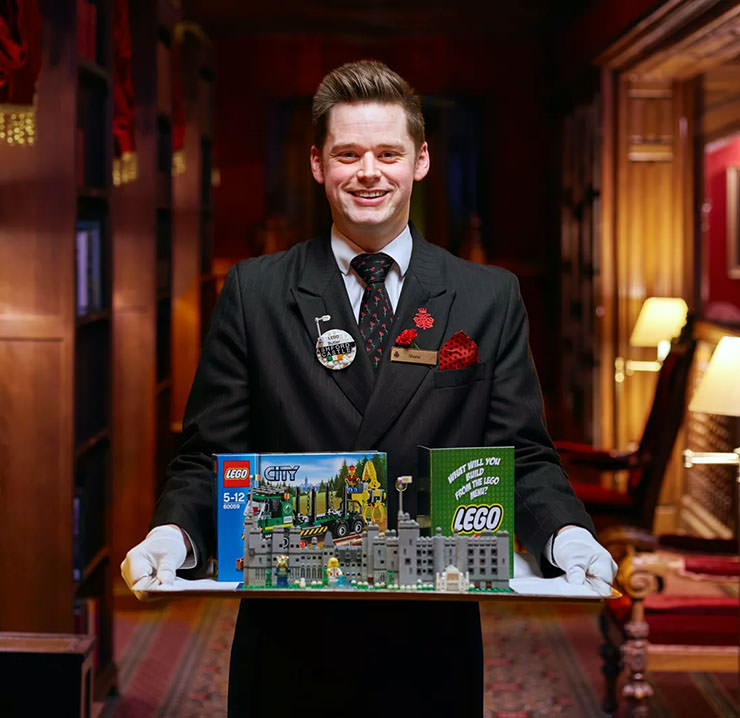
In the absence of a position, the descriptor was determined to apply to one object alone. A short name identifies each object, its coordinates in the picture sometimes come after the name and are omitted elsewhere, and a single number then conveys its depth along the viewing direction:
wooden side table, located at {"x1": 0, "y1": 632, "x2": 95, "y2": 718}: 3.05
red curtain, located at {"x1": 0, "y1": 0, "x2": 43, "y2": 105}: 3.26
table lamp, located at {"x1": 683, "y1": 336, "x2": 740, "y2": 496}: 3.61
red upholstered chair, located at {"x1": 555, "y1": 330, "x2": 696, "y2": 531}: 4.73
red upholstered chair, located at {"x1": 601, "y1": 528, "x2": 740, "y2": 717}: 3.60
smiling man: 1.81
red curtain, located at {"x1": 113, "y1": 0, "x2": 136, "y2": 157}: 4.64
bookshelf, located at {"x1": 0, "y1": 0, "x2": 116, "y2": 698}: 3.64
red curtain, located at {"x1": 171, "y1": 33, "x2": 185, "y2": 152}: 6.25
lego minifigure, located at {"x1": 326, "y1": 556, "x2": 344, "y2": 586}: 1.59
